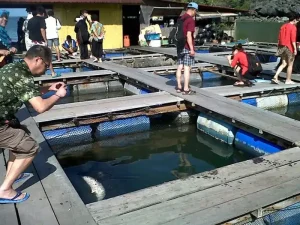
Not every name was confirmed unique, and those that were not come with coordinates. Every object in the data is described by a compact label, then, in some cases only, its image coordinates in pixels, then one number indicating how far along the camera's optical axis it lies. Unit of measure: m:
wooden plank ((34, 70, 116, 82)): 9.25
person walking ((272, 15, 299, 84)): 7.40
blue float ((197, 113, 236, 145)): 5.87
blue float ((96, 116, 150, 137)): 6.21
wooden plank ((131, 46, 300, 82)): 9.38
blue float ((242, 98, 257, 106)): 7.30
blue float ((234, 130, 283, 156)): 5.06
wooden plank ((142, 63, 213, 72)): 10.45
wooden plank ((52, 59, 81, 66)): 11.52
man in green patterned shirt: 2.90
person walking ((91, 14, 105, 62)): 10.75
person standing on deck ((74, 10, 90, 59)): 10.89
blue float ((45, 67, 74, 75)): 11.12
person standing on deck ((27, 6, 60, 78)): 8.61
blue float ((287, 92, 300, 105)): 7.71
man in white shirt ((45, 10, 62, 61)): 10.05
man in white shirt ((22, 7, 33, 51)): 9.41
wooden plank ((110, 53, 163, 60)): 12.59
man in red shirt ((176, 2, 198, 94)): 6.13
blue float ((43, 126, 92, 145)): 5.83
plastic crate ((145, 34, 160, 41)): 16.75
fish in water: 4.43
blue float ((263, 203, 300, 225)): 3.17
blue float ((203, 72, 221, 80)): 10.98
